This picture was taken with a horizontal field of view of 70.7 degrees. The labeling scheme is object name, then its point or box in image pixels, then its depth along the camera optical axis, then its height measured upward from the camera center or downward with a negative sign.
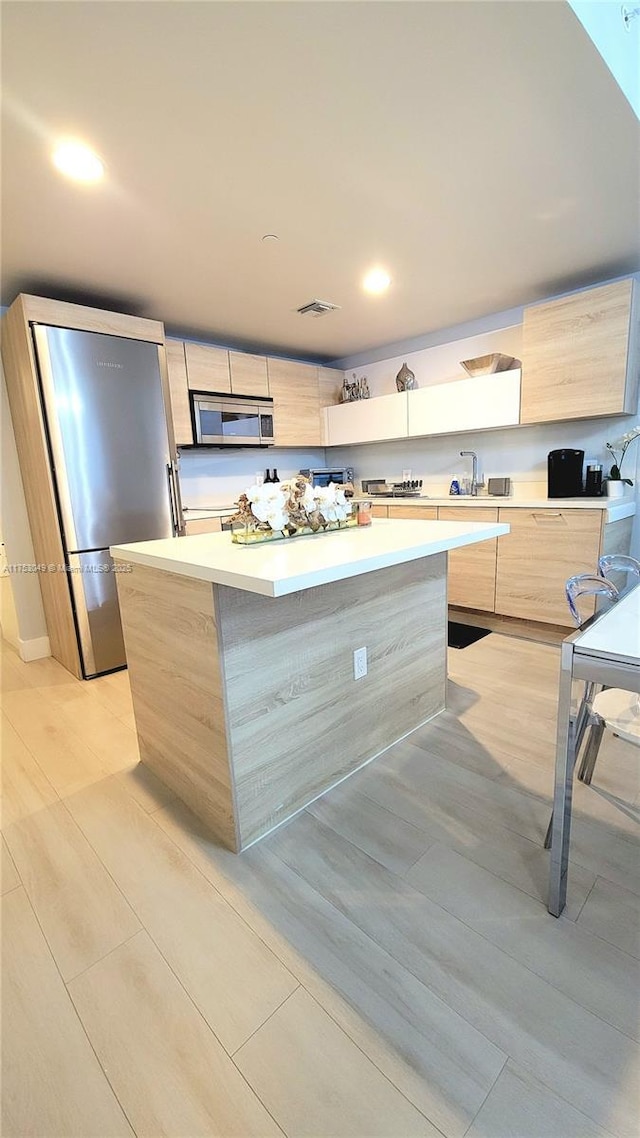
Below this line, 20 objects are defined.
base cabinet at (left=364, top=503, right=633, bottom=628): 2.80 -0.59
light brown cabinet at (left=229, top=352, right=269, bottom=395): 3.73 +0.90
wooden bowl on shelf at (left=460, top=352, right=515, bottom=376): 3.33 +0.80
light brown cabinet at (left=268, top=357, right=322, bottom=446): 4.11 +0.72
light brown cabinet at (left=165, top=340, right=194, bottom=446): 3.36 +0.68
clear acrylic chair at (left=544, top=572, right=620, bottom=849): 1.37 -0.40
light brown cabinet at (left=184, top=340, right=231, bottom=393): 3.46 +0.89
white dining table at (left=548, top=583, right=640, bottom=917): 0.96 -0.44
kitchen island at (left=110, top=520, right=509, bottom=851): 1.33 -0.61
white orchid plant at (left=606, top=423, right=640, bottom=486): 2.87 +0.12
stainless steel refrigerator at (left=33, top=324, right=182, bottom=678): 2.56 +0.18
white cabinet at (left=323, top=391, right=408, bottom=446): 3.94 +0.51
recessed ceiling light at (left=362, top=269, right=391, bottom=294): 2.65 +1.17
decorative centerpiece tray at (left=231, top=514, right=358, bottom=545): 1.61 -0.20
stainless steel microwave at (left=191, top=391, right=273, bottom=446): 3.52 +0.50
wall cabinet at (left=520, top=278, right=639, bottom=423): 2.66 +0.69
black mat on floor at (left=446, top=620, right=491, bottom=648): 3.18 -1.17
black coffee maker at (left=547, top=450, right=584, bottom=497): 2.98 -0.03
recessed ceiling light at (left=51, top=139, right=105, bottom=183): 1.56 +1.16
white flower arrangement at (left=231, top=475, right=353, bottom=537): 1.60 -0.10
